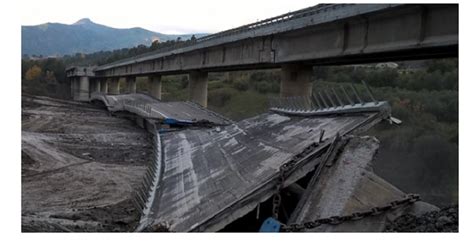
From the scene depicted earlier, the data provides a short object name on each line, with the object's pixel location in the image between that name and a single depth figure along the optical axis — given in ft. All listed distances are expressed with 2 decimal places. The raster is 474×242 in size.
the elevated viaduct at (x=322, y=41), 38.55
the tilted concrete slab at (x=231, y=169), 27.89
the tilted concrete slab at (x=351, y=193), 26.23
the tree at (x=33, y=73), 273.33
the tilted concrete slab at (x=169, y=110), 86.89
